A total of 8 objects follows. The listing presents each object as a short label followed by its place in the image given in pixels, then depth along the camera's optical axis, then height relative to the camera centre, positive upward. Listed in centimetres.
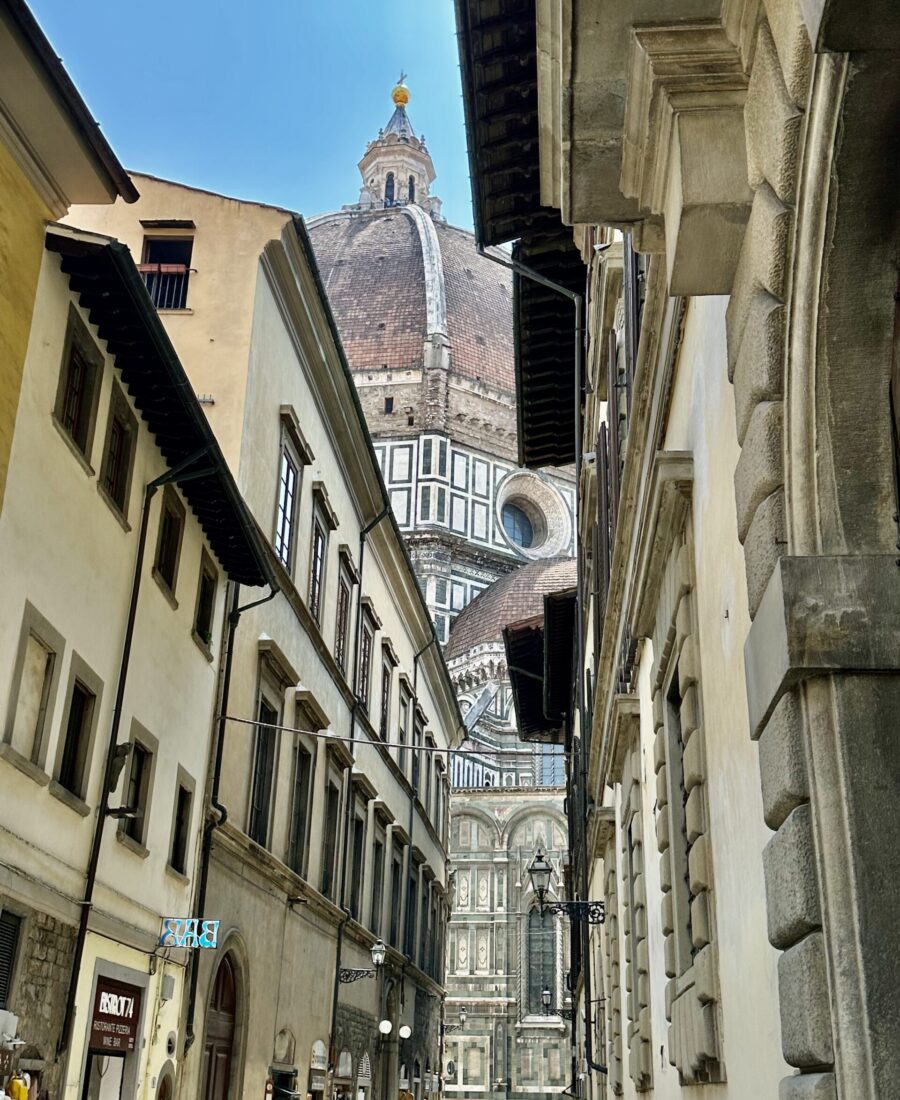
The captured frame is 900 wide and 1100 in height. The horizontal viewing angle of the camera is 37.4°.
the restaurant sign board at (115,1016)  1199 +115
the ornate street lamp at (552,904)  1916 +386
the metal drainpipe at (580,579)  1562 +887
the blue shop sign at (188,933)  1371 +207
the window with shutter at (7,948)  997 +138
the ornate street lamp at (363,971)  2219 +284
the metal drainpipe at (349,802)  2230 +569
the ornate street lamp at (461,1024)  5431 +505
